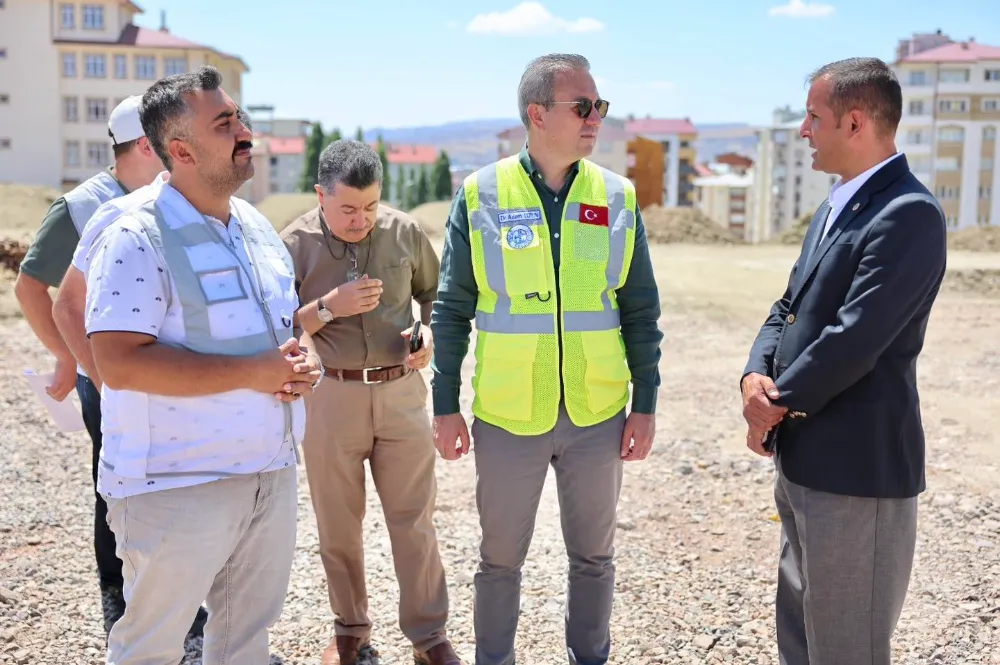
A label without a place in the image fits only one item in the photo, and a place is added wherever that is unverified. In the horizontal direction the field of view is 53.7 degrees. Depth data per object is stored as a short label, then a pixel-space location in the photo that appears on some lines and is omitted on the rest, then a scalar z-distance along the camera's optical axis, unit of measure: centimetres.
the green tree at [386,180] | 7894
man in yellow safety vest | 341
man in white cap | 401
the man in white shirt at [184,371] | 258
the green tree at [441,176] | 8056
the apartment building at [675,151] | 9729
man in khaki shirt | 375
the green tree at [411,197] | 8676
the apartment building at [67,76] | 5338
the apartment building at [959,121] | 6556
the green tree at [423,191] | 8381
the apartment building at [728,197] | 10562
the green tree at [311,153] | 7056
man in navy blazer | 279
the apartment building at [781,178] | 8619
